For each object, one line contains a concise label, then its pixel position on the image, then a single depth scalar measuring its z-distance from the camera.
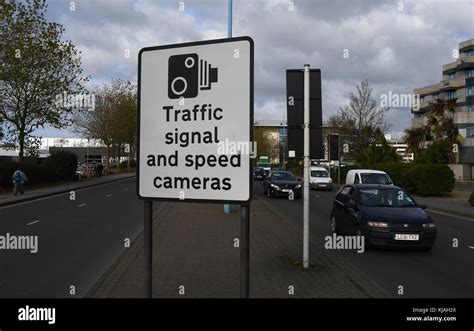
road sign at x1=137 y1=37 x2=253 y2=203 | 3.08
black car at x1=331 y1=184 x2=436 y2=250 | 9.20
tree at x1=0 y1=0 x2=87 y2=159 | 28.91
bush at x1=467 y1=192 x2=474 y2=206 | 20.53
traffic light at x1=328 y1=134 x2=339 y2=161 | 12.58
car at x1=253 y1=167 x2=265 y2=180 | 50.22
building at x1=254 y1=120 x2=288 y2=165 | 74.50
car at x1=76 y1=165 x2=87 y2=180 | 43.23
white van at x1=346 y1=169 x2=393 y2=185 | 22.38
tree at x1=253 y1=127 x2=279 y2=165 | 88.44
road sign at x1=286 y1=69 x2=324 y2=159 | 7.84
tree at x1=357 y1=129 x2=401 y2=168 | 37.50
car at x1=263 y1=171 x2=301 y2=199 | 24.98
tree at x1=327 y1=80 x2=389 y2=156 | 41.81
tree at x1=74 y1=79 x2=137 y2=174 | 53.66
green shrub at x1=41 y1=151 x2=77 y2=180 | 36.66
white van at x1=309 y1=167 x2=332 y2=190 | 33.03
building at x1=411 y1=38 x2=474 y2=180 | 41.50
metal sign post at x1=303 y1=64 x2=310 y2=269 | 7.74
